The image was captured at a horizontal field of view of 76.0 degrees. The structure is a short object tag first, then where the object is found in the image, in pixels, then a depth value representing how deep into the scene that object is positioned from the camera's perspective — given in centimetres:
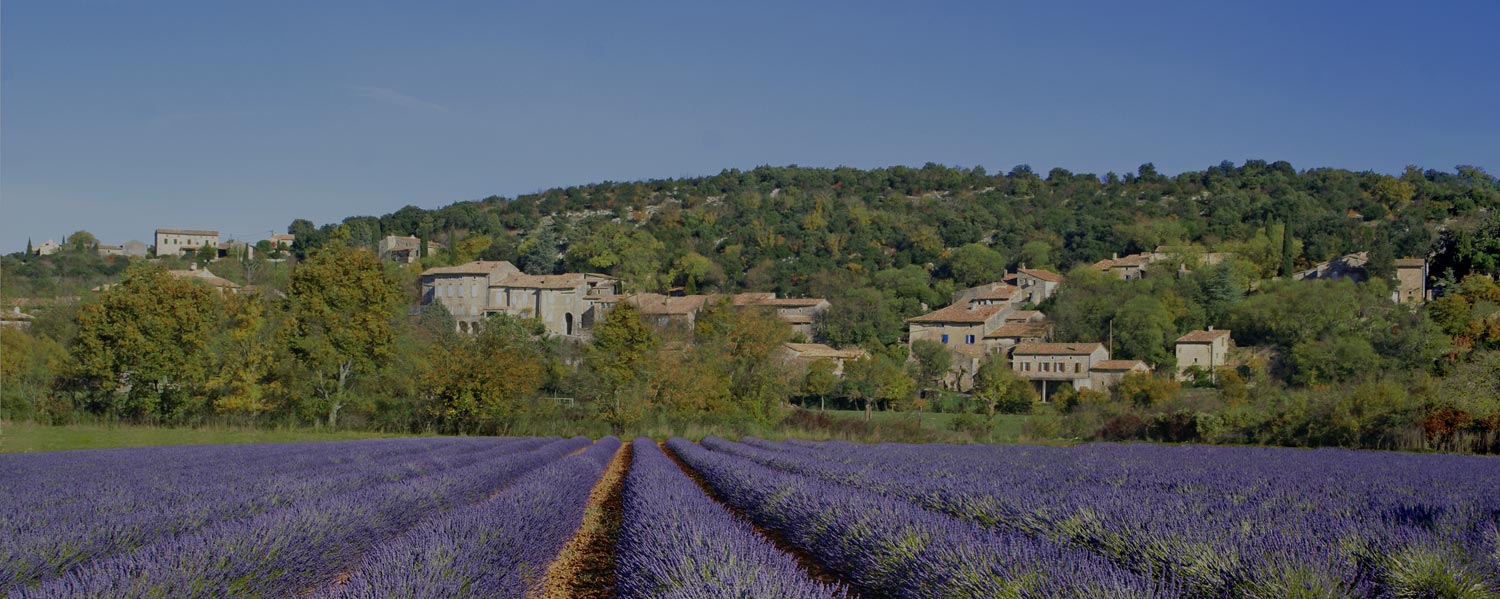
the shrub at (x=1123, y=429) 3856
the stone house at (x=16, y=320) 5528
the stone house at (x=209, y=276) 7718
